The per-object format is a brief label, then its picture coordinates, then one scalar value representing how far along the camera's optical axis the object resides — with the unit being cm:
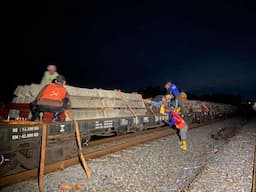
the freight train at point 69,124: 332
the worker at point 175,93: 620
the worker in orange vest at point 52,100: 404
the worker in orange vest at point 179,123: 601
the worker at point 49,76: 540
